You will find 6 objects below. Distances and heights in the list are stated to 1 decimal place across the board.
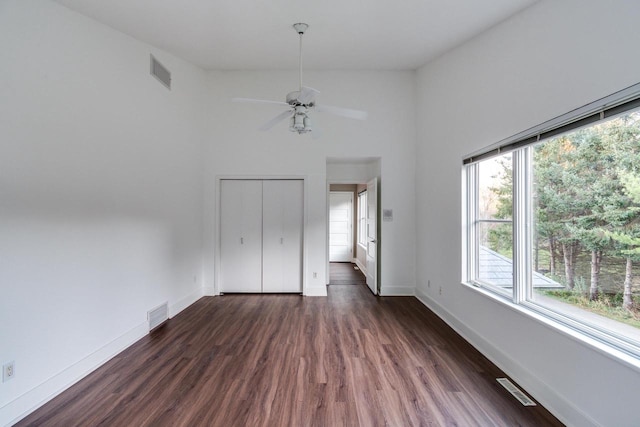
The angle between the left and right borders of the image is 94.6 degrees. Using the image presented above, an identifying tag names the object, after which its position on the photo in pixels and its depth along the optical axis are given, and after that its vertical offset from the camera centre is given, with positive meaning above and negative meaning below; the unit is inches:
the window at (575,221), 68.4 -1.3
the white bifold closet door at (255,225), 196.5 -6.3
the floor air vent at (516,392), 85.7 -53.9
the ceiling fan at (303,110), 105.7 +40.7
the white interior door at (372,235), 198.1 -13.6
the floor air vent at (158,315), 135.9 -48.0
